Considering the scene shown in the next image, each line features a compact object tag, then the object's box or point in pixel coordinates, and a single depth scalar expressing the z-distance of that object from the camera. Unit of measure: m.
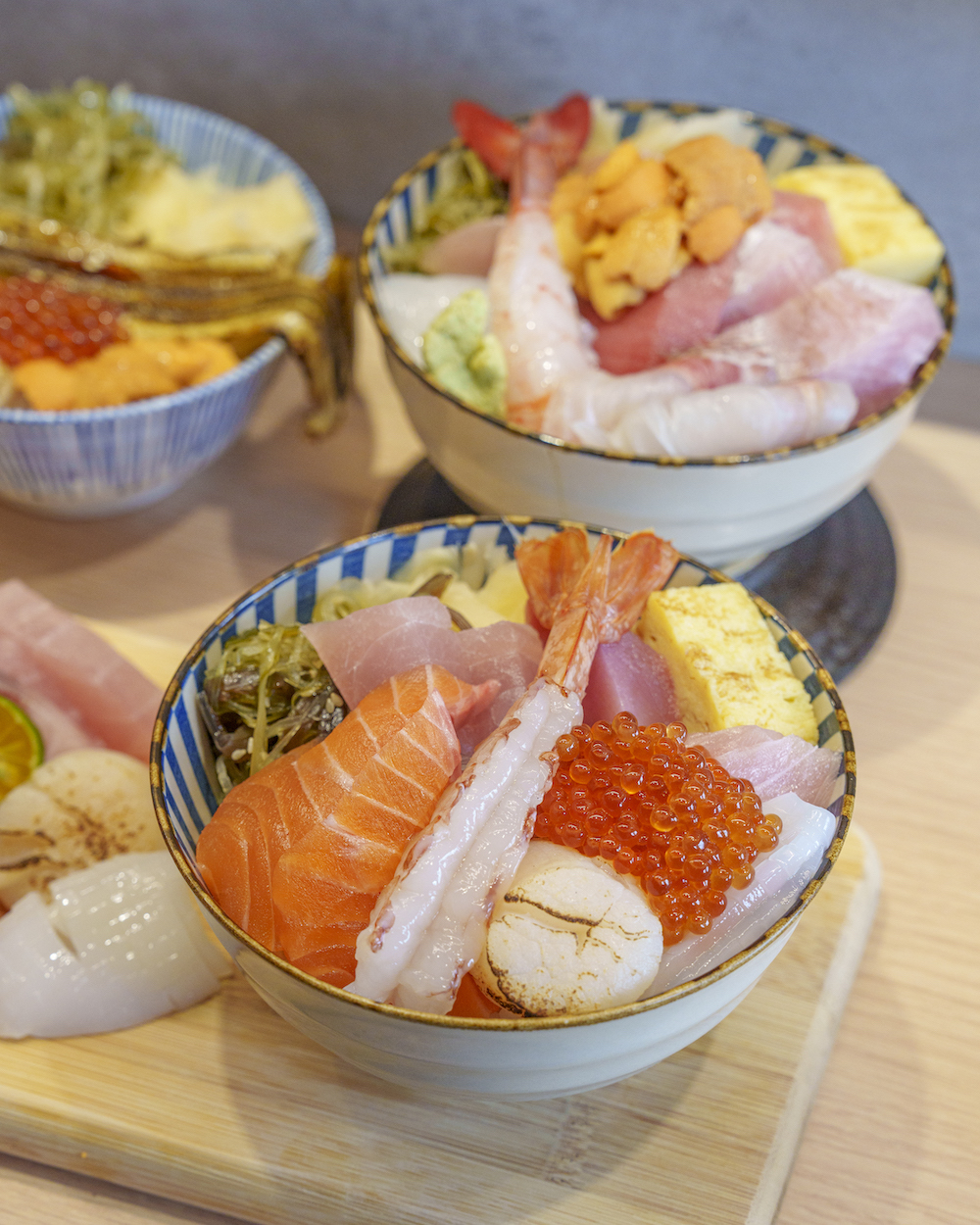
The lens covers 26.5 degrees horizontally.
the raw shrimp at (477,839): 0.35
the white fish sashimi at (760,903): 0.36
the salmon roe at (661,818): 0.36
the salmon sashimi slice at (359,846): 0.37
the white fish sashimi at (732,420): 0.45
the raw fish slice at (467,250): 0.51
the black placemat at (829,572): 0.50
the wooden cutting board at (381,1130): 0.39
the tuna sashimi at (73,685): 0.46
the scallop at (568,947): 0.35
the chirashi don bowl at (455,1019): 0.35
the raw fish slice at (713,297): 0.48
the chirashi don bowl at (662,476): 0.44
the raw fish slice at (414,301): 0.49
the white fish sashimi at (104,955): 0.41
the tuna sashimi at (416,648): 0.40
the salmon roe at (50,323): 0.52
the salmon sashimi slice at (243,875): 0.37
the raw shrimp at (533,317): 0.47
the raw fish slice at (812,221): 0.50
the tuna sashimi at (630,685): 0.40
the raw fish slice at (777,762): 0.38
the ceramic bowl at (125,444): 0.49
